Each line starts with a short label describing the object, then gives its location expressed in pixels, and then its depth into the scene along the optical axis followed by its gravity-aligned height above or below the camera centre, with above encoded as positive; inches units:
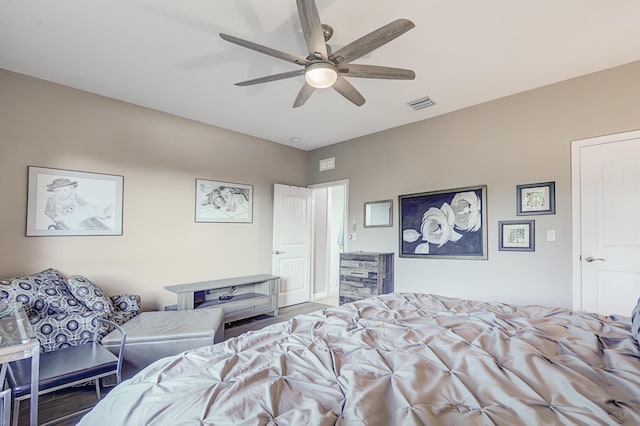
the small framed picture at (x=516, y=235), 132.6 -5.2
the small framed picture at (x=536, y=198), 127.3 +10.5
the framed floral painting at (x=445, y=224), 146.5 -0.8
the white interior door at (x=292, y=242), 202.7 -14.9
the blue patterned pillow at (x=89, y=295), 112.0 -28.4
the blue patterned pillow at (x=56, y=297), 103.6 -27.3
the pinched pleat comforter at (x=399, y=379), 35.7 -22.0
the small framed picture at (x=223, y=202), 171.6 +10.2
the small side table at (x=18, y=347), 54.8 -24.2
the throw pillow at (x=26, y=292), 96.4 -24.0
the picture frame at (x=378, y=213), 180.4 +4.8
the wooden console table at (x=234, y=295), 149.8 -41.8
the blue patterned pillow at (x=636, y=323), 53.8 -18.1
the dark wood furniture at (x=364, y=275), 166.9 -29.7
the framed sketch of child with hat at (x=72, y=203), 121.9 +6.1
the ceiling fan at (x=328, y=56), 71.4 +43.1
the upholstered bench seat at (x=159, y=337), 101.7 -39.9
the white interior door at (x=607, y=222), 112.0 +0.8
